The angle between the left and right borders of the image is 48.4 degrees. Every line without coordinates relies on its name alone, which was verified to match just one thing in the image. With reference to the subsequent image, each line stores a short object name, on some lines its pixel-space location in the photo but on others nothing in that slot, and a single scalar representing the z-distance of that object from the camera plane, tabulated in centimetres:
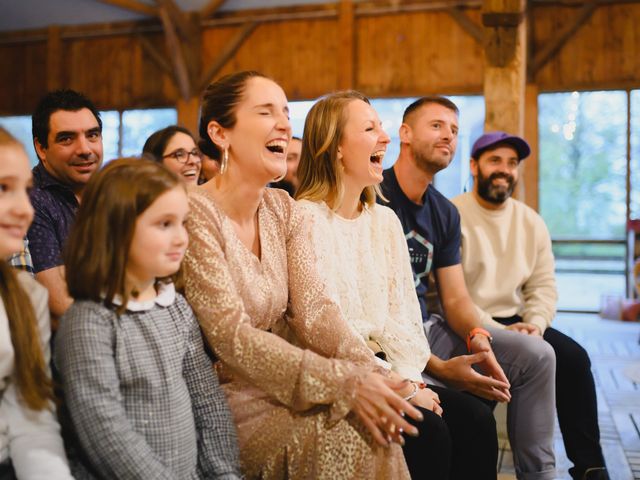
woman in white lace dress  223
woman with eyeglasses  333
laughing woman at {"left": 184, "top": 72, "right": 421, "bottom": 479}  167
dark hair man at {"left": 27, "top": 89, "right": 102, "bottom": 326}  213
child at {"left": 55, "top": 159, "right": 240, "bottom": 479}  140
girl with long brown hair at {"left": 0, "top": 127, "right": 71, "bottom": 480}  137
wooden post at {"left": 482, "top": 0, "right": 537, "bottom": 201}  465
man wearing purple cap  319
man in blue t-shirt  268
